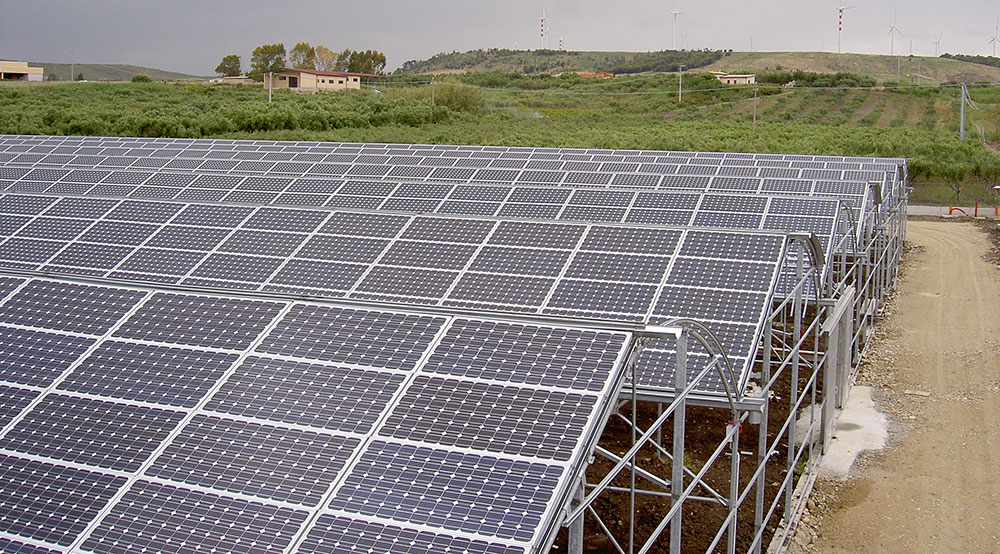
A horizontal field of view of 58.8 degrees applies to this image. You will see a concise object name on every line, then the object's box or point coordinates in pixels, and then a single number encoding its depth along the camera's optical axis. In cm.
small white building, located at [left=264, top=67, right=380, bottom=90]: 12731
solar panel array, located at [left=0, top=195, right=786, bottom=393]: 1280
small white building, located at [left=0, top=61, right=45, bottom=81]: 12506
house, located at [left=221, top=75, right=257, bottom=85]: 13238
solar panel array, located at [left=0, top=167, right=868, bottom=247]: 2081
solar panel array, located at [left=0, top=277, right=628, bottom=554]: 648
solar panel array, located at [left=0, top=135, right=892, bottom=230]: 2996
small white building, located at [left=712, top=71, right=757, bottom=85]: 13400
